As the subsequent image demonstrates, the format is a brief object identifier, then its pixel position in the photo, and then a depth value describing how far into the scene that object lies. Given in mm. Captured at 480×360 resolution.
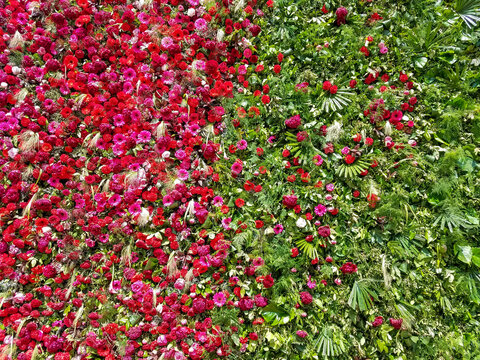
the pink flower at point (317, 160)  2807
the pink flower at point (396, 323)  2455
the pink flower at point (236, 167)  2822
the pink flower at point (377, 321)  2475
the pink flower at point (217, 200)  2764
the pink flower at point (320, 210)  2699
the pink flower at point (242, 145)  2900
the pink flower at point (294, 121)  2877
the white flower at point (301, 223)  2664
